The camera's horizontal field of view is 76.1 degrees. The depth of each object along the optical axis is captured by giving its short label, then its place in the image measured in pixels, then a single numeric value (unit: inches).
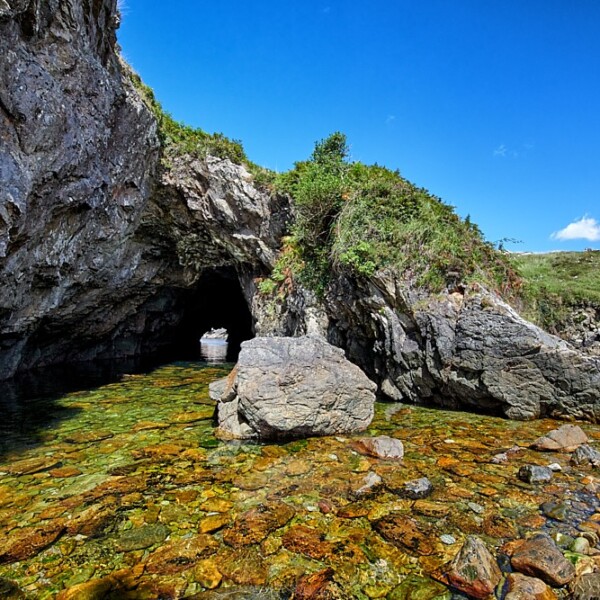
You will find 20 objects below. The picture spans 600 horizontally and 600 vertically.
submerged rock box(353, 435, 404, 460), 257.8
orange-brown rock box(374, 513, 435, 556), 160.2
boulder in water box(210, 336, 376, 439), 290.5
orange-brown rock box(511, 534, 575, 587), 137.0
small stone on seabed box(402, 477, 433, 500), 202.8
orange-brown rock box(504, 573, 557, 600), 130.3
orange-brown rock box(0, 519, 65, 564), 153.7
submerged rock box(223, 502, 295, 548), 165.6
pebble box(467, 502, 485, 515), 188.0
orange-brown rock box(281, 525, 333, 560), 157.1
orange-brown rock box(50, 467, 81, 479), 230.1
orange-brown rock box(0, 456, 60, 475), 234.2
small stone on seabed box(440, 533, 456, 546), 162.7
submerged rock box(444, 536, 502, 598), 135.9
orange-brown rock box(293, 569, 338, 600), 134.4
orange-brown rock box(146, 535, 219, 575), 147.6
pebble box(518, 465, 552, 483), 217.6
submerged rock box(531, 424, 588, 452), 266.1
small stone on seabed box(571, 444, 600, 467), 238.0
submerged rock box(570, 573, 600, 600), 126.0
